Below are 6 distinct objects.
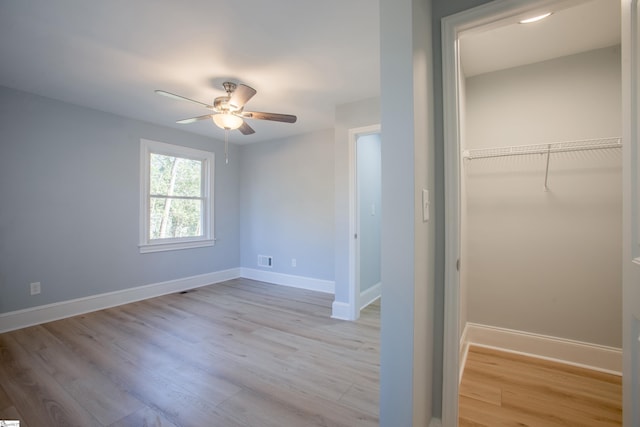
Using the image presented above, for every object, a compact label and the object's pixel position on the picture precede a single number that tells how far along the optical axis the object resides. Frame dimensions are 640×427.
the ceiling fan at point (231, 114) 2.48
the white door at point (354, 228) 3.02
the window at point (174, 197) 3.73
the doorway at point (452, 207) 1.33
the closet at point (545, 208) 2.02
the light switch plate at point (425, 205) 1.15
